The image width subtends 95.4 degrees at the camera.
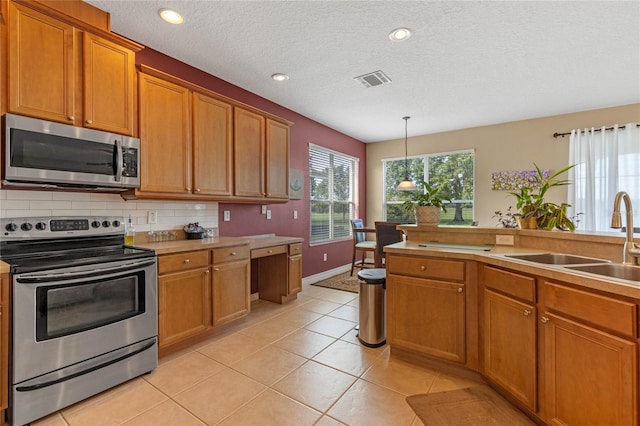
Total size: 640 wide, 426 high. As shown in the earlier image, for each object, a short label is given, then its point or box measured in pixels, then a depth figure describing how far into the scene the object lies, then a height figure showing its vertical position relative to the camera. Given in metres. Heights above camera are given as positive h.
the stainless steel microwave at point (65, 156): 1.77 +0.40
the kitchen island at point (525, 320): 1.21 -0.60
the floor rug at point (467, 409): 1.63 -1.17
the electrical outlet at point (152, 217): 2.76 -0.03
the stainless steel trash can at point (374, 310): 2.55 -0.85
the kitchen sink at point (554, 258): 1.80 -0.30
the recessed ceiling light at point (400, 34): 2.43 +1.52
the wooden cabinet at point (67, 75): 1.78 +0.95
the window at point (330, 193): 4.98 +0.37
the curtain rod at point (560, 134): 4.54 +1.22
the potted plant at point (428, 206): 2.65 +0.06
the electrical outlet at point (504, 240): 2.33 -0.23
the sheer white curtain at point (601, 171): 4.10 +0.59
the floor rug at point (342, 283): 4.37 -1.12
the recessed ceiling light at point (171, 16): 2.22 +1.54
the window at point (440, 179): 5.48 +0.66
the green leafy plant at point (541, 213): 2.18 -0.01
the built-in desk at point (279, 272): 3.60 -0.75
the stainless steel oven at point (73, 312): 1.61 -0.62
